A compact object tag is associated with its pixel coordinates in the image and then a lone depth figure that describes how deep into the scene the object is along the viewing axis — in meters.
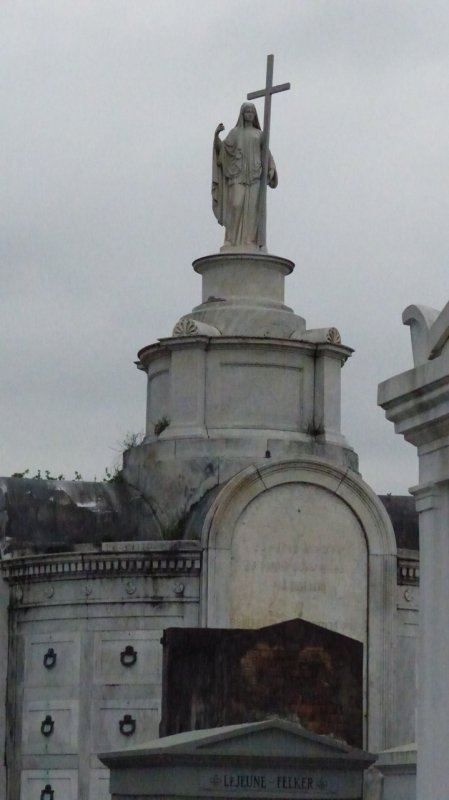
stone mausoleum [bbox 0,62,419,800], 26.11
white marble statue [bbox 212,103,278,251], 29.02
